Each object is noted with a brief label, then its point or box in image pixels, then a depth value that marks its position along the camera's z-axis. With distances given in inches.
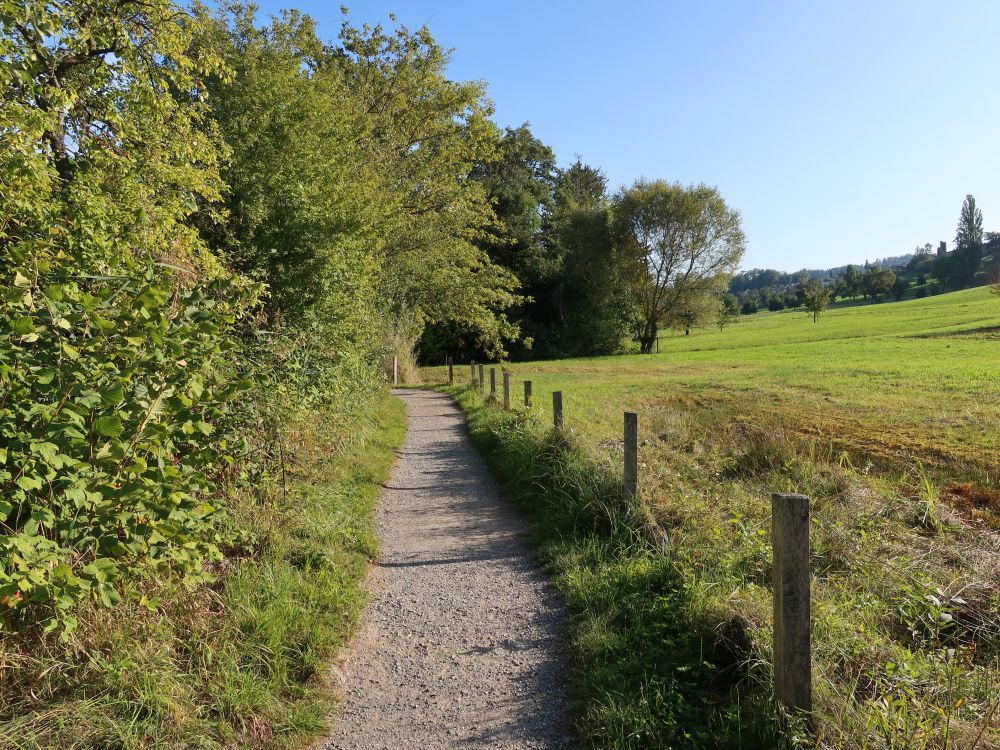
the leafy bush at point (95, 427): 114.6
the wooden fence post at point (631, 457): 249.8
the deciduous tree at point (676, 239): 1845.5
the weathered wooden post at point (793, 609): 121.8
